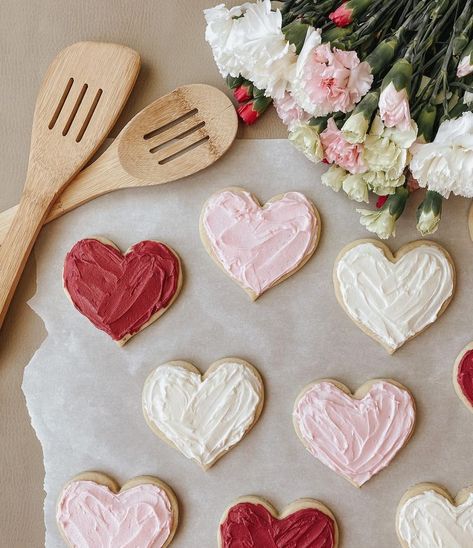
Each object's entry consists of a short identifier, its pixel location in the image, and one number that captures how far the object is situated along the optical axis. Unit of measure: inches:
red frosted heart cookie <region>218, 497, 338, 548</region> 26.0
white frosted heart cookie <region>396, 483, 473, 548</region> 25.9
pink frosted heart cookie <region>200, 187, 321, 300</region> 26.5
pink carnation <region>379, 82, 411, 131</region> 24.0
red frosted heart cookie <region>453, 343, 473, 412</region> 26.2
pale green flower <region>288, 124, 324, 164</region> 25.2
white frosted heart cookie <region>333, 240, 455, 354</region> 26.2
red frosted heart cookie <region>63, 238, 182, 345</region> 26.5
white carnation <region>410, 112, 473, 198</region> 24.1
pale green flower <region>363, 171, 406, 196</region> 25.1
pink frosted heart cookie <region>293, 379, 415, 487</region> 26.1
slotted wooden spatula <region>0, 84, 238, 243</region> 26.7
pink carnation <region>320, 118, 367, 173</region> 24.8
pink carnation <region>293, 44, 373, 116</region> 24.2
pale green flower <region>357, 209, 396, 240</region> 25.4
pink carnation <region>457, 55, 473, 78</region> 24.1
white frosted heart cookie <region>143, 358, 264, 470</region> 26.3
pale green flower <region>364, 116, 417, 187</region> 24.5
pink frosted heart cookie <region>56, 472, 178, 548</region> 26.3
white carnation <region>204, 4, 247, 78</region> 24.8
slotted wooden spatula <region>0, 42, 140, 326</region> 26.6
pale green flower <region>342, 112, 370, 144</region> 24.3
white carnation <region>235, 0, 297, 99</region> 24.4
